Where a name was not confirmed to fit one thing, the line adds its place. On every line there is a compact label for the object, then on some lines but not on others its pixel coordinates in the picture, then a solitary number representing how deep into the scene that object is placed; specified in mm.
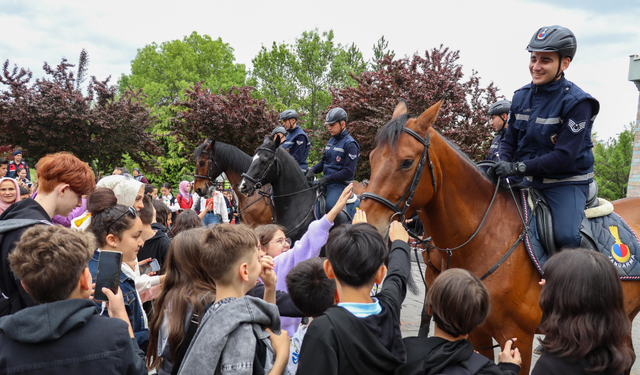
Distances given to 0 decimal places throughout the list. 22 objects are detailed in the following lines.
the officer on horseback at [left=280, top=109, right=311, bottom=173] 8375
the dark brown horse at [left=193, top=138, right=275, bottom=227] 7191
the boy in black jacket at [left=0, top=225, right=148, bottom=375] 1501
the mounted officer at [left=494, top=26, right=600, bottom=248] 2939
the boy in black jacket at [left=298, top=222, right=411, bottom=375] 1561
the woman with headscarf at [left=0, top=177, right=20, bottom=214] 5109
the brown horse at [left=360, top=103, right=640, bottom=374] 2885
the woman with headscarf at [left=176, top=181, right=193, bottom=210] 12188
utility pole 10938
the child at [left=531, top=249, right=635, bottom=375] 1650
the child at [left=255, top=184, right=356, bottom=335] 2717
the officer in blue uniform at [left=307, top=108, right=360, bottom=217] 6316
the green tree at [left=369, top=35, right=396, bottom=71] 30578
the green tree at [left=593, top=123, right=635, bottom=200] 22562
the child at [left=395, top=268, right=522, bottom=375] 1689
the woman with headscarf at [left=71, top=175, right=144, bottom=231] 3430
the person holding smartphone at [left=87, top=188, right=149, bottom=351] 2518
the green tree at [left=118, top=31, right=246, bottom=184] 32781
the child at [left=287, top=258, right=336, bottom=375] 2184
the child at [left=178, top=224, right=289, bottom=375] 1614
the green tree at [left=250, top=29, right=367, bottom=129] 29297
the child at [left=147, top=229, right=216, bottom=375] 2133
